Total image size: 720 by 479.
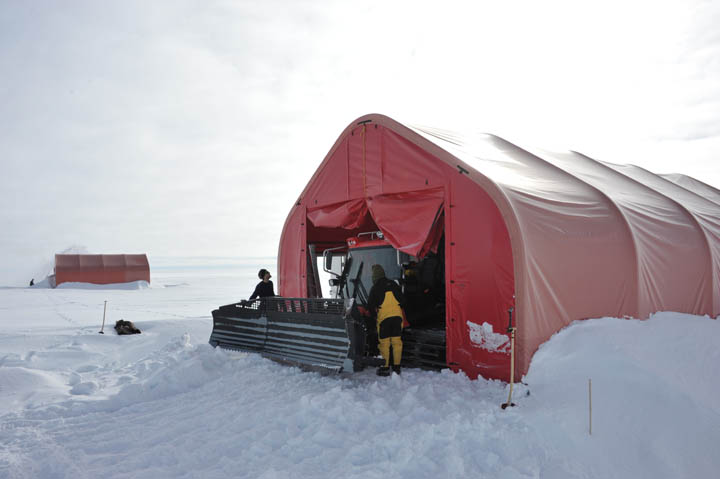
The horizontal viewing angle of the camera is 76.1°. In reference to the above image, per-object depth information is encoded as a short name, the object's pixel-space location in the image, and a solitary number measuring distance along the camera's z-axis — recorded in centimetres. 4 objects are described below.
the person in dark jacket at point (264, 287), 1029
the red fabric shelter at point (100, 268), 3275
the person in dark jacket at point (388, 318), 702
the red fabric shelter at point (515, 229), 644
